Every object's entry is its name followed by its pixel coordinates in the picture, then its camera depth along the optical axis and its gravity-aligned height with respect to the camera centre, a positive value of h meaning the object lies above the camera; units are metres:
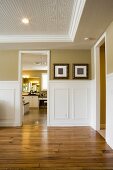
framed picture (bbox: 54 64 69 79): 3.71 +0.50
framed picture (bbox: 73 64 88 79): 3.72 +0.50
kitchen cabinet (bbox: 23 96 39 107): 7.62 -0.78
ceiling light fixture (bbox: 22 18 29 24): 2.53 +1.37
